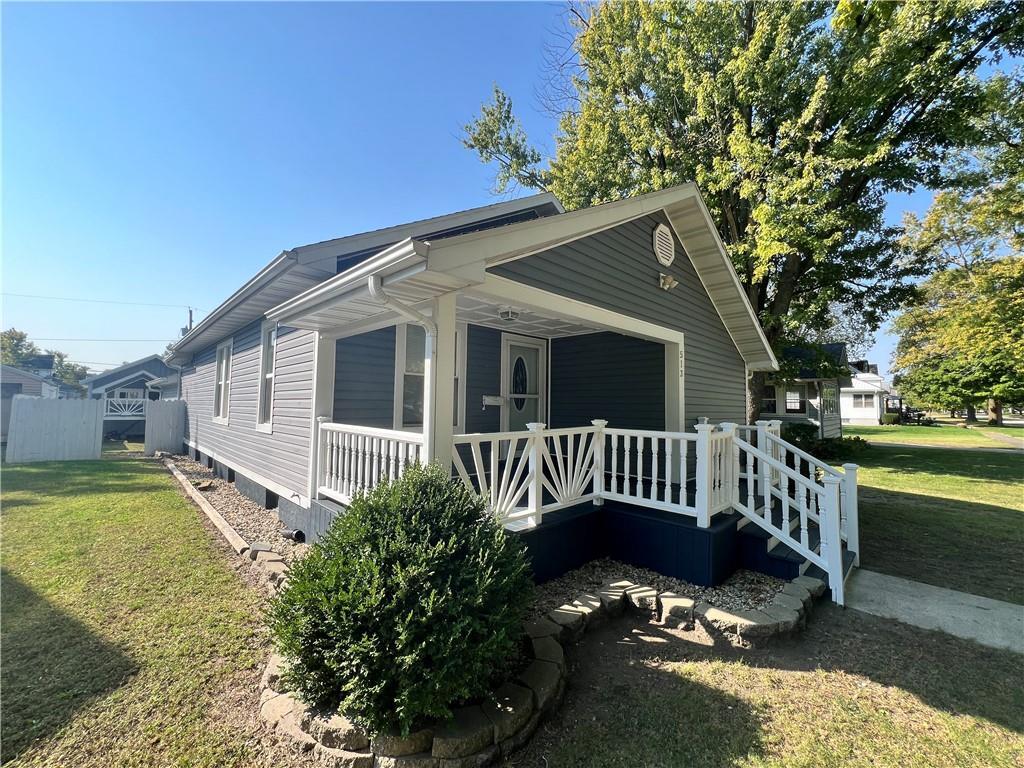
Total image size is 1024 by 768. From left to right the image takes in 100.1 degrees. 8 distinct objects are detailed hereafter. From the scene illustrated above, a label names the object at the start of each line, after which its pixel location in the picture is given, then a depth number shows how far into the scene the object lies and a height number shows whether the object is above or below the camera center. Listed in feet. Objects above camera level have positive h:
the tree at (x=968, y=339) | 51.16 +10.66
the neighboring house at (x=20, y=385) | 75.66 +2.35
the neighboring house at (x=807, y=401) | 63.41 +1.10
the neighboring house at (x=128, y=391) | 64.85 +1.31
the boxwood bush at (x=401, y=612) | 6.99 -3.72
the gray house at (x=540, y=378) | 12.62 +1.23
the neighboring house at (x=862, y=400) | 121.19 +2.57
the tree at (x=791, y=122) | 33.60 +26.29
